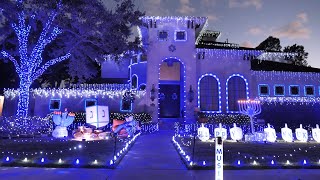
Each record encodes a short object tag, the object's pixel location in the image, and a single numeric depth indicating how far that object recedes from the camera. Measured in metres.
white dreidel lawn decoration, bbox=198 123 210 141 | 15.38
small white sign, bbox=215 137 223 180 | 4.98
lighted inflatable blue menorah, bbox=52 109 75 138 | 17.14
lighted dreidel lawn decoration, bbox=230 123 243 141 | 15.16
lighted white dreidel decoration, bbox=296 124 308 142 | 14.91
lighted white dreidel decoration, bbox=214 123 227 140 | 14.62
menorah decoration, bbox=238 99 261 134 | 15.15
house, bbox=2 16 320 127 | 27.03
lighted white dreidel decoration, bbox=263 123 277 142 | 14.69
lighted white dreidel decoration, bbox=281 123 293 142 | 14.98
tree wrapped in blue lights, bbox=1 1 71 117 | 20.58
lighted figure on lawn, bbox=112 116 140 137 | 16.41
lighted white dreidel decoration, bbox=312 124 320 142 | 14.66
